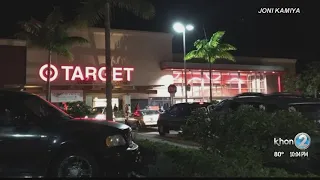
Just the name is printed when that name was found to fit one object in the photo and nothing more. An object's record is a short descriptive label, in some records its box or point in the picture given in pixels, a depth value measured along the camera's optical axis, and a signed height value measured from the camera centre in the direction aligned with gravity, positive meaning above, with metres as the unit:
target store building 31.56 +3.19
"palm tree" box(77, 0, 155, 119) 14.87 +3.80
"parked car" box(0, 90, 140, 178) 6.82 -0.68
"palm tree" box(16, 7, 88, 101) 27.77 +5.29
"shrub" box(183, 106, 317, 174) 7.29 -0.50
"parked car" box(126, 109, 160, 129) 23.94 -0.66
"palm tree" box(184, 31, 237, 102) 32.69 +4.81
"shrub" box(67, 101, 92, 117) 17.86 -0.06
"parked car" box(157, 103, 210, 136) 18.30 -0.48
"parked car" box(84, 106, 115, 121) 19.87 -0.28
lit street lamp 28.11 +5.77
